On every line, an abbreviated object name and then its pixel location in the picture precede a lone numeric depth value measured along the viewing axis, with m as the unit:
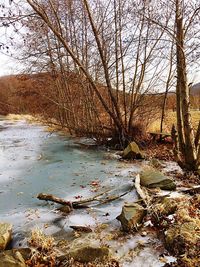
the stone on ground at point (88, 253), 2.44
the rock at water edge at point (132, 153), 6.27
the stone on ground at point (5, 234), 2.69
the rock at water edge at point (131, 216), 2.94
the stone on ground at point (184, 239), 2.49
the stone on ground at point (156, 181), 4.06
